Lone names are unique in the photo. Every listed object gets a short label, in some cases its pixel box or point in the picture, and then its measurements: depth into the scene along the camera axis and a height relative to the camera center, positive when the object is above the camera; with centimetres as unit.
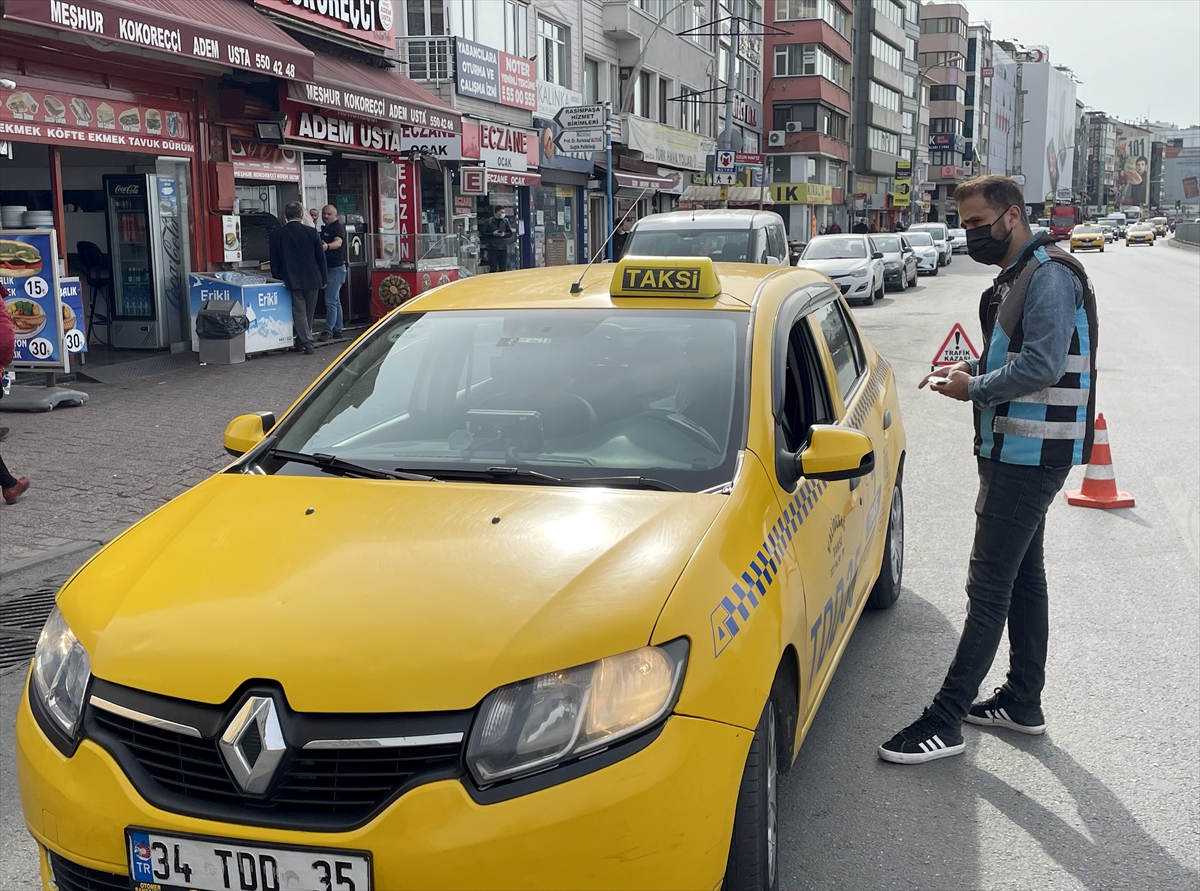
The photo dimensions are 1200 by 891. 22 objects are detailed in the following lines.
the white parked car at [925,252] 4053 -82
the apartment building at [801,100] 6719 +706
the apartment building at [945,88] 10900 +1255
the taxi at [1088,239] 6694 -74
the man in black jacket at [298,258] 1555 -33
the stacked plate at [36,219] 1245 +15
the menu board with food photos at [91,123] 1280 +125
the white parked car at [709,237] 1666 -11
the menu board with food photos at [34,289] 1176 -52
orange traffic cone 761 -164
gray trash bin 1470 -117
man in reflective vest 390 -59
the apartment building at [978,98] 11994 +1301
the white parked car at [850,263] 2598 -75
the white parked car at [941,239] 4766 -48
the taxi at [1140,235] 8069 -65
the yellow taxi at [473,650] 234 -87
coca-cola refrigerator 1541 -28
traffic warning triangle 697 -71
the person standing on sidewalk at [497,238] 2383 -15
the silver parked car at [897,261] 3123 -86
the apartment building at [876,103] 8169 +848
